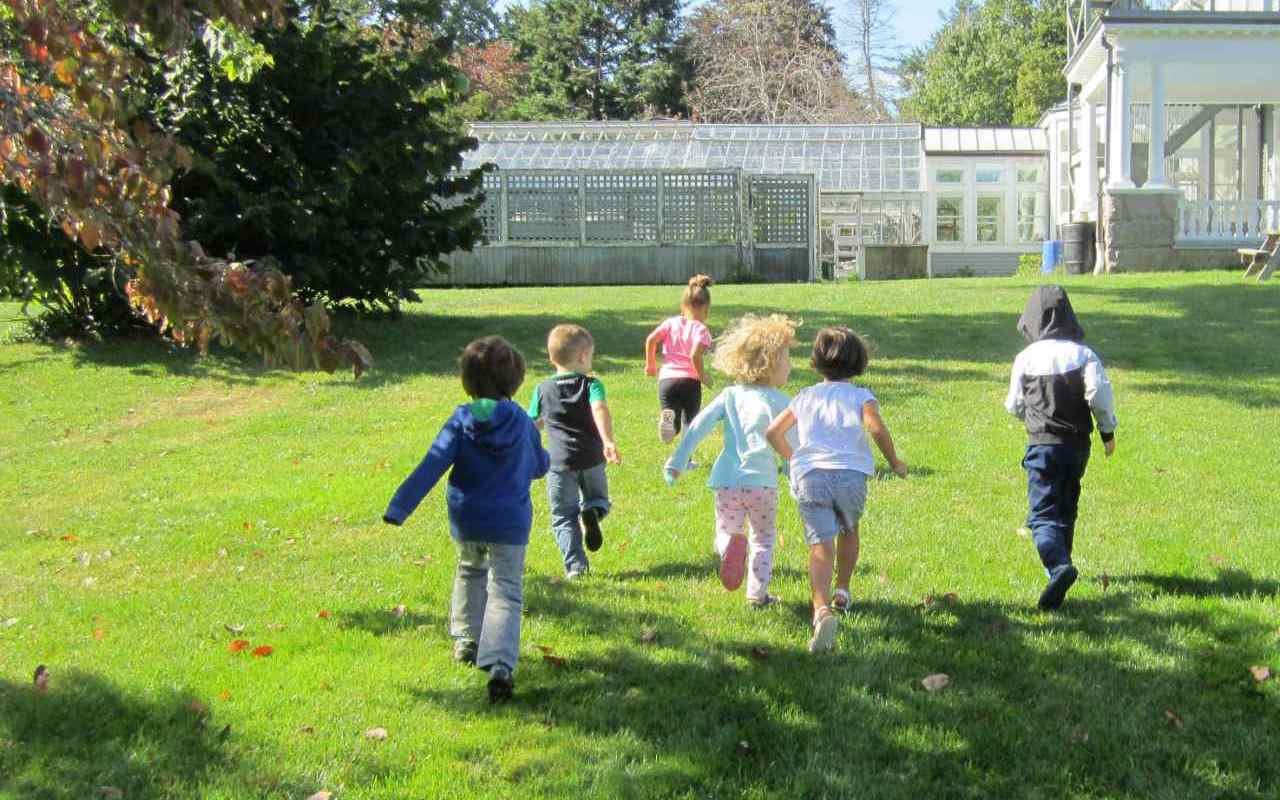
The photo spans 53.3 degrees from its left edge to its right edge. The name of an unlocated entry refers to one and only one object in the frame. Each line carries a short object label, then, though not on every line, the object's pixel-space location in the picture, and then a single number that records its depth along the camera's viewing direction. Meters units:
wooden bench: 18.61
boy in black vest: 6.14
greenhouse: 26.81
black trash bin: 23.45
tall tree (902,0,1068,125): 49.03
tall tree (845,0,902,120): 52.94
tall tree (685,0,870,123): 48.25
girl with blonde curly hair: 5.62
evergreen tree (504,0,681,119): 48.75
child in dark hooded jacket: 5.56
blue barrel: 28.91
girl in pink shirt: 8.35
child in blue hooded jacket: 4.71
